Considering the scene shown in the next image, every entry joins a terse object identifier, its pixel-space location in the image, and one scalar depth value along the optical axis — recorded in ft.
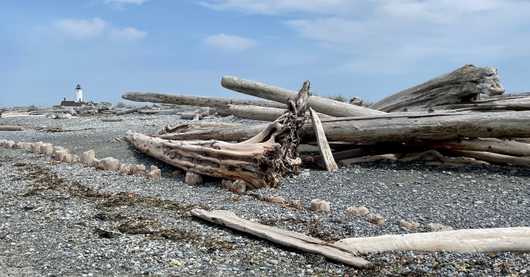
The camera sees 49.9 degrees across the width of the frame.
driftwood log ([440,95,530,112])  32.68
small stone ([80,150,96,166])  35.73
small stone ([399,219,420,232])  20.45
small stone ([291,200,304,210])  23.74
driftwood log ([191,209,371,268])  17.04
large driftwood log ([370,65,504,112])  33.91
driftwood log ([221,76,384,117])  36.86
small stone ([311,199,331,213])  23.08
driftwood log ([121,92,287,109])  56.39
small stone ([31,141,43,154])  42.14
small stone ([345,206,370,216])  22.41
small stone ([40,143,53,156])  40.85
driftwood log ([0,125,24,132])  65.33
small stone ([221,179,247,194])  27.07
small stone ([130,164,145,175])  32.14
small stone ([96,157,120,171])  33.45
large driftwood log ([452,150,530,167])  31.14
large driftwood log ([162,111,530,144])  29.84
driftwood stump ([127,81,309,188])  27.76
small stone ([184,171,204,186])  29.40
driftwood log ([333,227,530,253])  17.70
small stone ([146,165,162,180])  30.89
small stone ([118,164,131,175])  32.21
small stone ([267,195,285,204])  24.75
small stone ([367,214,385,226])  21.03
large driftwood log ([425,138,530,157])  30.99
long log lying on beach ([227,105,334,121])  40.95
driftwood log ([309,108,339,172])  31.53
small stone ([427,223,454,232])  20.41
